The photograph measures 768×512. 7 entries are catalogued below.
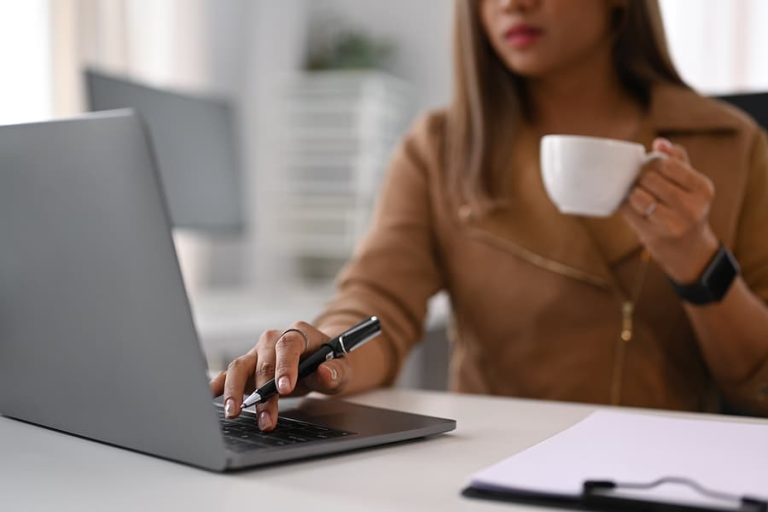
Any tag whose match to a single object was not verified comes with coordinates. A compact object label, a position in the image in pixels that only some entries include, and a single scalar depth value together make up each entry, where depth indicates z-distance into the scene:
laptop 0.55
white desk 0.55
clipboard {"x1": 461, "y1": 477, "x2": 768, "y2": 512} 0.50
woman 1.24
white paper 0.54
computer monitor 2.02
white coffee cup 0.92
